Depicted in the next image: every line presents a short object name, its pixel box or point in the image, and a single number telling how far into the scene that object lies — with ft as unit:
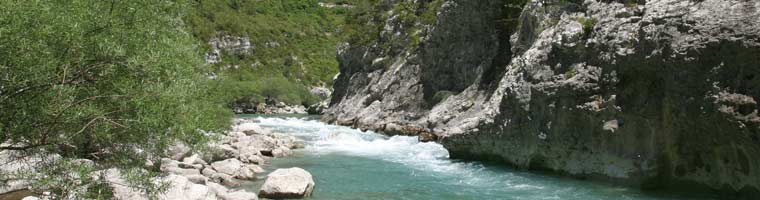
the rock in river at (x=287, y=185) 52.11
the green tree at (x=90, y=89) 26.50
